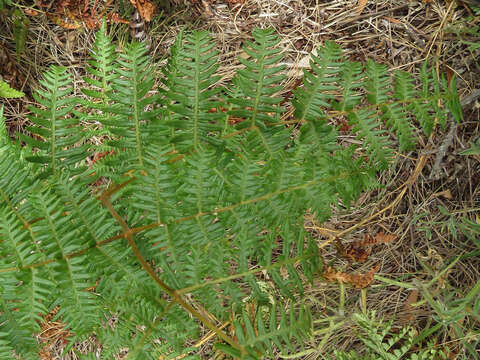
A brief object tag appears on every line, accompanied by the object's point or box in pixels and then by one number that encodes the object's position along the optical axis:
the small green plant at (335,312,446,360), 1.83
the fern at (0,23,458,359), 1.00
